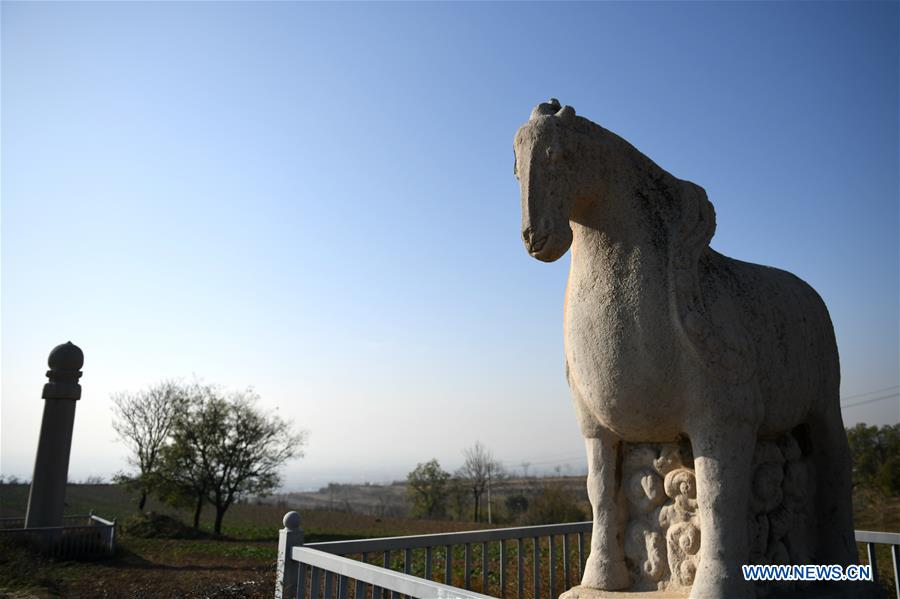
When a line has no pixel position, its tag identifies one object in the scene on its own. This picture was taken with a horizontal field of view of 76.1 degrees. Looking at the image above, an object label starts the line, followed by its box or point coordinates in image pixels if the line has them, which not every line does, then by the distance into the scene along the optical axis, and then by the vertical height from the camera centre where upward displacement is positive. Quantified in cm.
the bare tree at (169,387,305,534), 2047 -72
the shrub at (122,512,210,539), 1675 -290
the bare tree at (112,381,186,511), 2317 +18
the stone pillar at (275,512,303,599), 389 -86
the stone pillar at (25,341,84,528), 1166 -27
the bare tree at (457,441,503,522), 3228 -228
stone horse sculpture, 254 +30
